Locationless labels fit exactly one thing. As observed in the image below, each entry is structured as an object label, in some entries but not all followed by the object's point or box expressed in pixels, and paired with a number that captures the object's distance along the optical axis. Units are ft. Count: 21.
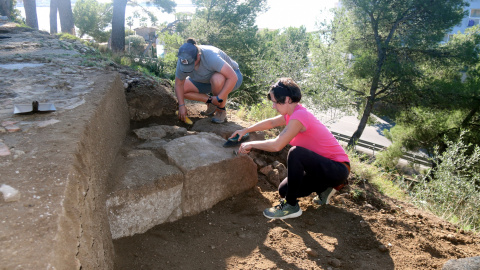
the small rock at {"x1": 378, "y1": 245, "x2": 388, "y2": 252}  7.78
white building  101.76
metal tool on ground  6.91
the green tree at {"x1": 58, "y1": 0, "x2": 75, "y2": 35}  41.14
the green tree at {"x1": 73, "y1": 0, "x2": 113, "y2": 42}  87.56
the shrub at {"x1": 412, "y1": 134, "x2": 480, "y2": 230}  14.62
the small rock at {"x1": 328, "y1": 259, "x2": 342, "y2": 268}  6.97
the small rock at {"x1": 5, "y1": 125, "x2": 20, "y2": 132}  6.18
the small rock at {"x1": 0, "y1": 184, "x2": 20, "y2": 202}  4.29
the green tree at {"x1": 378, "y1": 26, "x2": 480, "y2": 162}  39.40
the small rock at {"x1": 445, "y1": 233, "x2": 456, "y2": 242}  8.83
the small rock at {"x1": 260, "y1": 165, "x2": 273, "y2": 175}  11.31
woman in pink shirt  8.34
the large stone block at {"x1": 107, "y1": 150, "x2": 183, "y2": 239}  7.02
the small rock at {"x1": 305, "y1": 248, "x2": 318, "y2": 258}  7.28
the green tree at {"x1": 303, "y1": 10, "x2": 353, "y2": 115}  21.59
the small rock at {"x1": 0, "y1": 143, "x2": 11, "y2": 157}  5.31
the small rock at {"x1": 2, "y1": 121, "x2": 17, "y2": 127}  6.42
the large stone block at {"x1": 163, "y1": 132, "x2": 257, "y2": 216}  8.45
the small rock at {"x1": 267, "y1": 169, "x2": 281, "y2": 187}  10.91
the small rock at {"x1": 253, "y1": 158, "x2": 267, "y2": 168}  11.67
